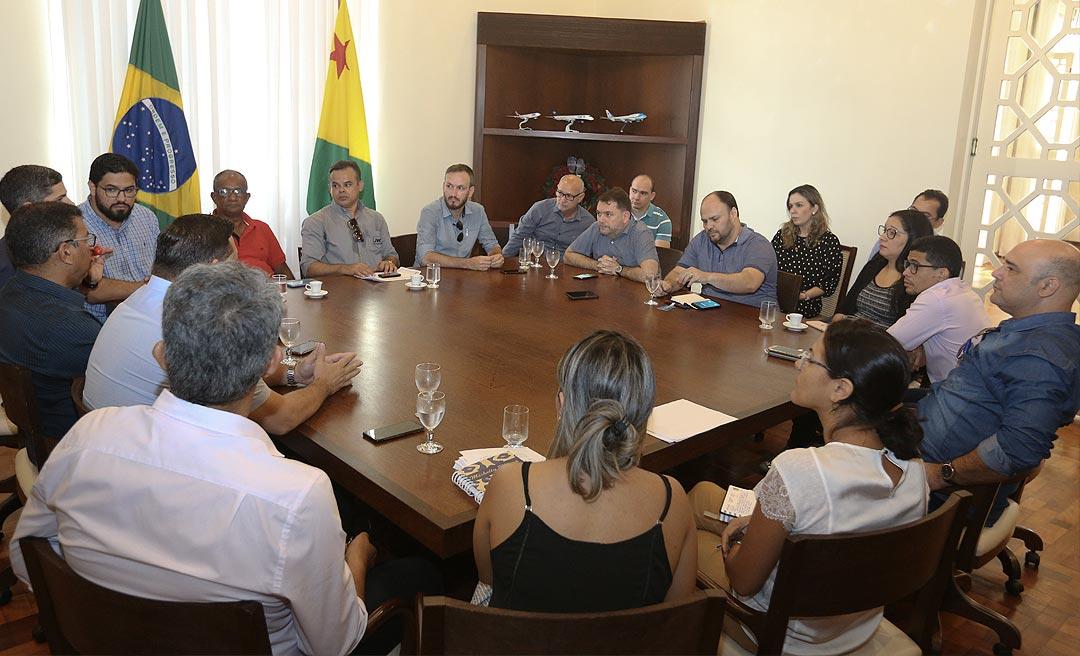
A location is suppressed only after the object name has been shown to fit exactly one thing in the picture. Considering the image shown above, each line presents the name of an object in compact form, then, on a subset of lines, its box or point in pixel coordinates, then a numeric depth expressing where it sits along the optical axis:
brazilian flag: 5.04
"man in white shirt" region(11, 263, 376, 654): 1.40
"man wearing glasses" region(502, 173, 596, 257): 5.84
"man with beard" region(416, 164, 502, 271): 5.21
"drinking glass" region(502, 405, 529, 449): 2.13
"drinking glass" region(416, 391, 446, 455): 2.12
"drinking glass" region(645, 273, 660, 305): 4.00
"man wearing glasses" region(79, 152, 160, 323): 3.93
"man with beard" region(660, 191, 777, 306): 4.28
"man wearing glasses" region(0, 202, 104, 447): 2.59
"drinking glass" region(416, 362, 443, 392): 2.36
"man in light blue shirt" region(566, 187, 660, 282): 4.88
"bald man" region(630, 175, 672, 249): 5.96
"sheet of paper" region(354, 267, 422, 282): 4.34
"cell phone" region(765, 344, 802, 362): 3.28
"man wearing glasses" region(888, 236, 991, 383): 3.30
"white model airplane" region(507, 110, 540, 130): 6.76
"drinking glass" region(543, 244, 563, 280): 4.56
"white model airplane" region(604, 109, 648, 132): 6.73
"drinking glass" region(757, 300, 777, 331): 3.64
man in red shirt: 5.00
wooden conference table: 2.06
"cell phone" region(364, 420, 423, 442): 2.24
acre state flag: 6.03
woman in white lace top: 1.80
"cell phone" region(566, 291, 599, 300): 4.12
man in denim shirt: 2.40
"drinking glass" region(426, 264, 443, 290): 4.18
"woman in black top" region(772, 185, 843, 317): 5.04
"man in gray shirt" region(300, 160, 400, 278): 4.85
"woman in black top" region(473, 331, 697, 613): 1.58
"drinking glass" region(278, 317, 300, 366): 2.83
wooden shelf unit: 6.49
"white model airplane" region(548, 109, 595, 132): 6.73
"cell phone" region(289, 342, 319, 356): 2.95
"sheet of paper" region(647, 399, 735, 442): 2.40
